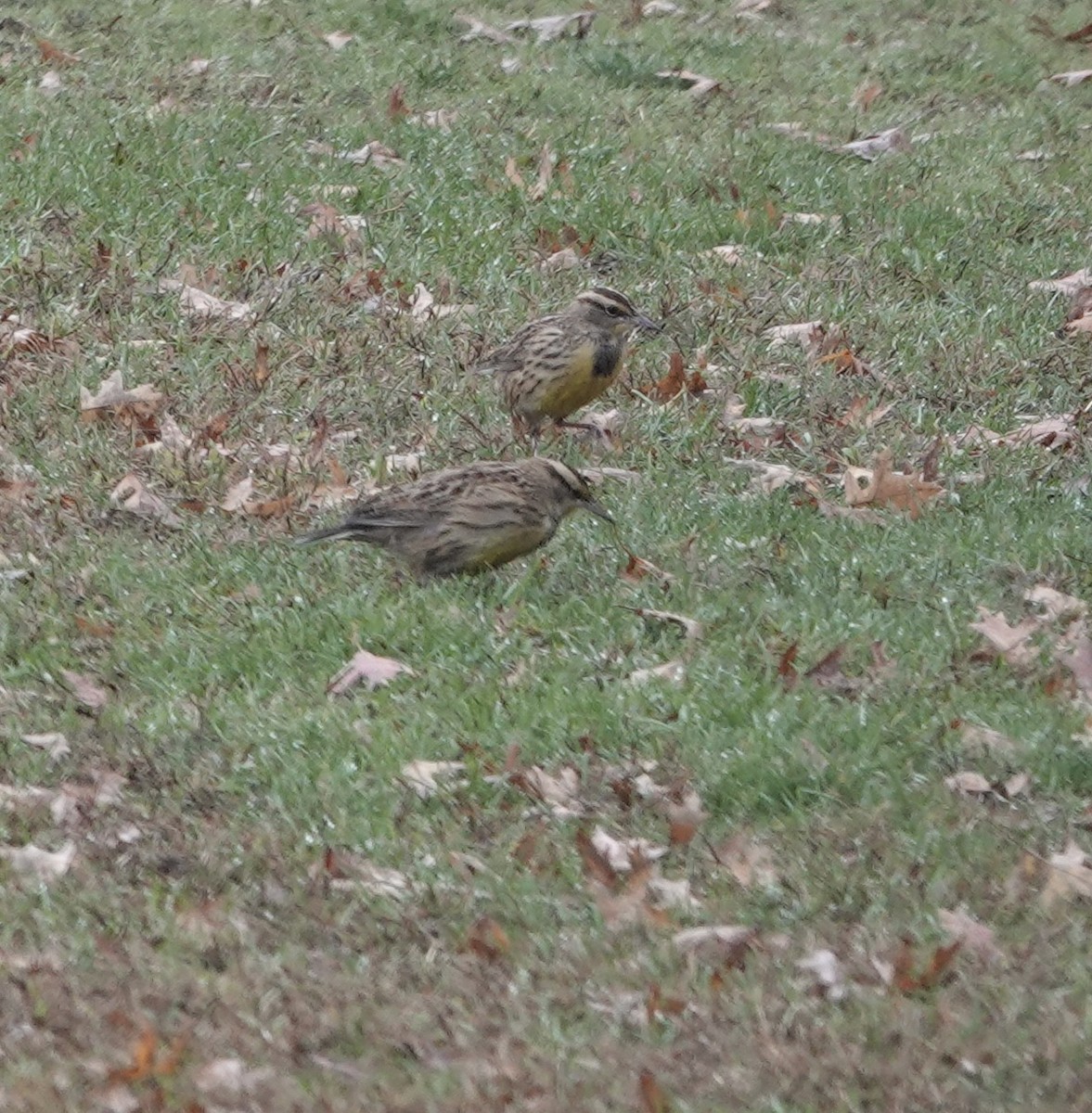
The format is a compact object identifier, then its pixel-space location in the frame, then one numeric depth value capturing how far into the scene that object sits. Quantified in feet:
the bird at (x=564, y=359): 66.03
